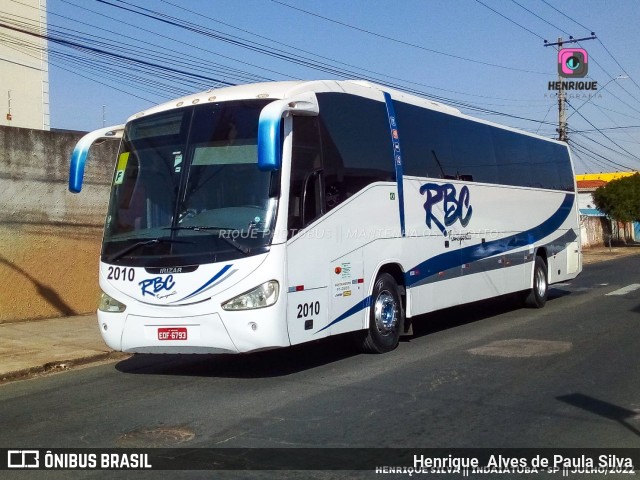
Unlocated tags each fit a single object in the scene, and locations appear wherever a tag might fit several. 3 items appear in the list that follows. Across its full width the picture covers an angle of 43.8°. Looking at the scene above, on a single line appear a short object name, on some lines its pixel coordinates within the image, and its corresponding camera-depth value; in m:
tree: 49.72
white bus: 8.77
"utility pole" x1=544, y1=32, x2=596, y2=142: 37.88
